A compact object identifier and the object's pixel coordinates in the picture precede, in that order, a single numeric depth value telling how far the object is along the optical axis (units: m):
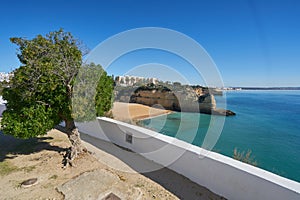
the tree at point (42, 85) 3.35
